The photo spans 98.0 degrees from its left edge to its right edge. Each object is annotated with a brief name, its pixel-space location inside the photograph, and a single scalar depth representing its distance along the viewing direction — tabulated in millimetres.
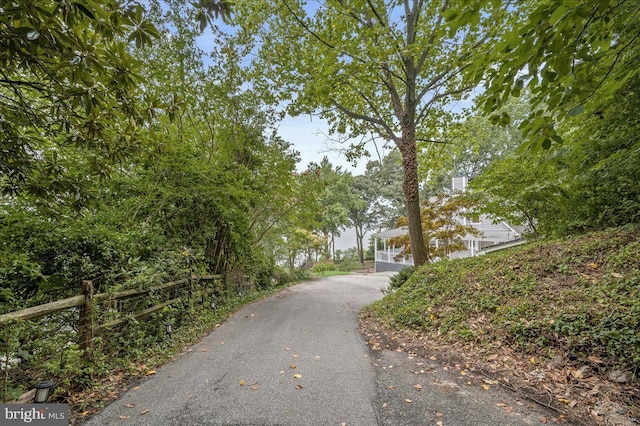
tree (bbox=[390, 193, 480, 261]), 10141
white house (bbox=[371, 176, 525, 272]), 14672
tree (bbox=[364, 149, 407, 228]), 28812
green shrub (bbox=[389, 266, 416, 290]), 7852
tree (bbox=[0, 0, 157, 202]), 1645
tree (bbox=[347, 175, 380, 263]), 28531
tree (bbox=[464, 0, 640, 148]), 1579
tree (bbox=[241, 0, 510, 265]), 6238
